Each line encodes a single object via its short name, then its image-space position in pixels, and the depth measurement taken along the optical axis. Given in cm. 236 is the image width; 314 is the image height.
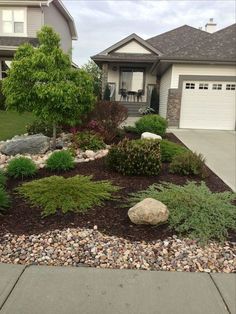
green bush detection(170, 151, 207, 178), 504
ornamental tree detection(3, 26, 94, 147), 584
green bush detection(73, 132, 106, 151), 650
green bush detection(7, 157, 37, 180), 457
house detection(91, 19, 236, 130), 1128
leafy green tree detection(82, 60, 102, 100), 2242
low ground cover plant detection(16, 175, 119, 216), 348
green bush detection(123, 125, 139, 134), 904
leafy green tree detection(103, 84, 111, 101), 1509
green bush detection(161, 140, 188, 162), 585
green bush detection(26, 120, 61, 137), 779
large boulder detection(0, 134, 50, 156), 620
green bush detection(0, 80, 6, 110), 1362
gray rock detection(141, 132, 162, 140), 744
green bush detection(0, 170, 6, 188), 404
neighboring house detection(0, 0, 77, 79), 1490
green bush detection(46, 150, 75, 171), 499
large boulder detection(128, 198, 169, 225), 312
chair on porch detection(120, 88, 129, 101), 1688
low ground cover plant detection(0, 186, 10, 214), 340
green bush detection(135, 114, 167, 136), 875
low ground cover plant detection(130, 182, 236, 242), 309
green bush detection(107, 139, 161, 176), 478
